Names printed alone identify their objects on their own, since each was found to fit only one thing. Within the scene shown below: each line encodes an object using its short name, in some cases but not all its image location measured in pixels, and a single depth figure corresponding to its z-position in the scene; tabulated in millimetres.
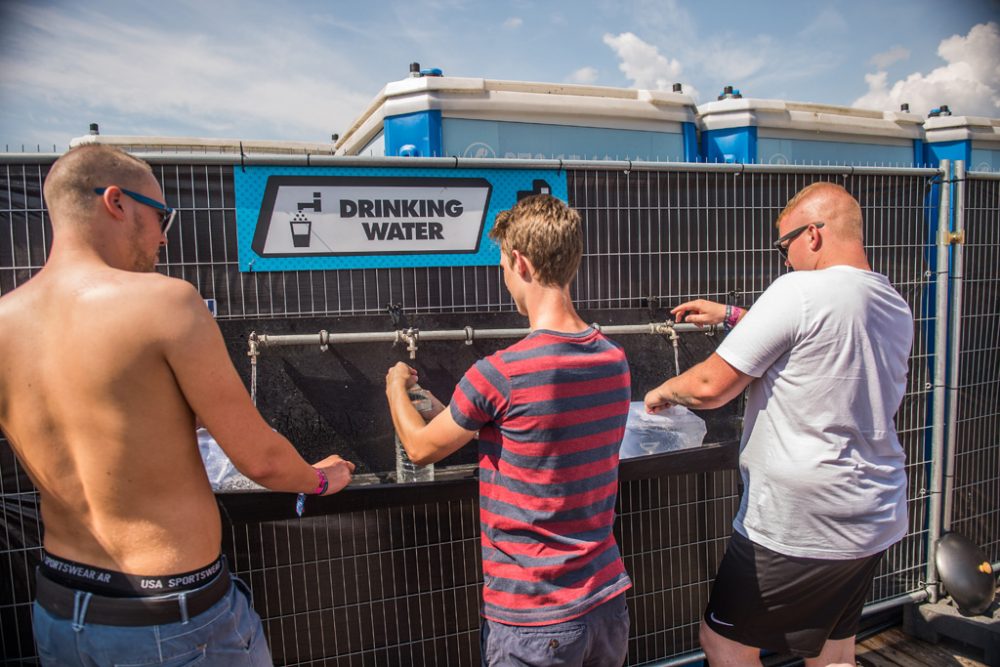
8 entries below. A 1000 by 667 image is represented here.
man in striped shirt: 1565
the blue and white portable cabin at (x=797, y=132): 3967
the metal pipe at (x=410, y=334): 2438
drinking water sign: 2420
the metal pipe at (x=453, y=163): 2285
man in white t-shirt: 1912
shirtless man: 1388
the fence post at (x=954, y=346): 3275
